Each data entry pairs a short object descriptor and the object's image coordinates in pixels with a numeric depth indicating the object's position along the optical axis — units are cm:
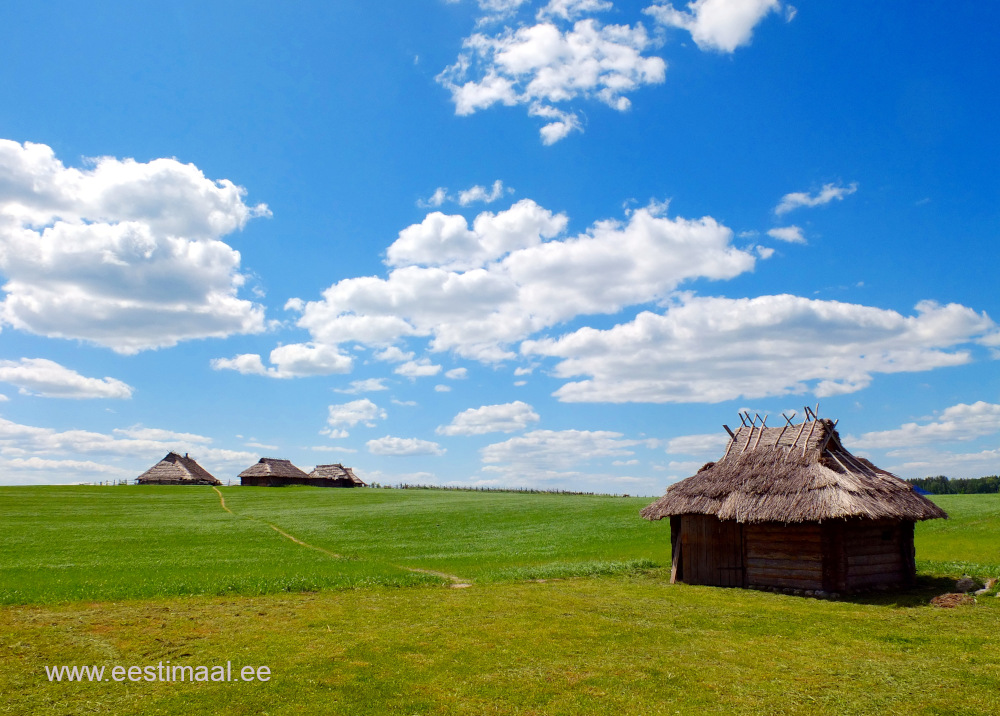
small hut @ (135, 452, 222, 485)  8312
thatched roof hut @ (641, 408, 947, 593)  1927
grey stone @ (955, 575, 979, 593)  1884
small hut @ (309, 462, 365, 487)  8944
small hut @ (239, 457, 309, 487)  8550
